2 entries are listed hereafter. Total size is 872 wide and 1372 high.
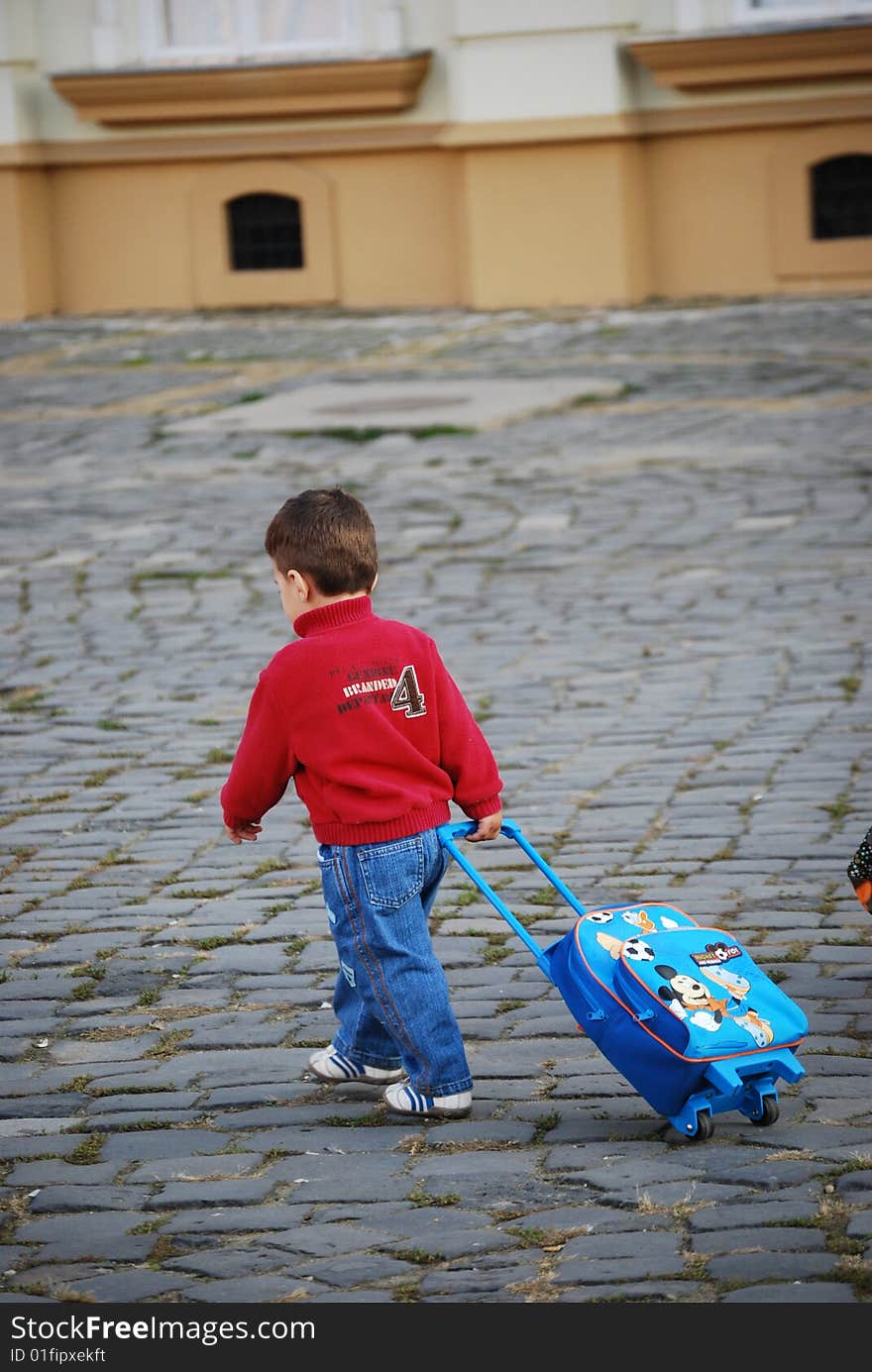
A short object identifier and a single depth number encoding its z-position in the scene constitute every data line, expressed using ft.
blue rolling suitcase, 21.74
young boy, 23.07
